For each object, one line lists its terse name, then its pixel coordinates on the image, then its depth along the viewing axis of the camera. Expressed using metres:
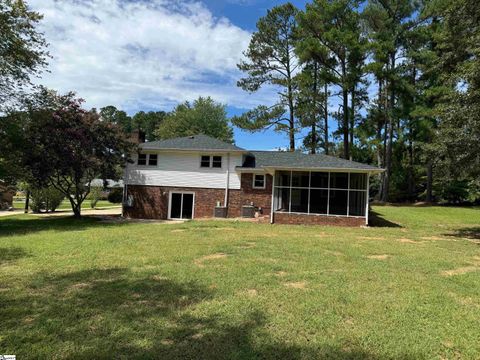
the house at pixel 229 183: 18.66
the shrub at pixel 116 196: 40.44
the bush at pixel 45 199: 25.42
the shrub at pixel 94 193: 32.14
